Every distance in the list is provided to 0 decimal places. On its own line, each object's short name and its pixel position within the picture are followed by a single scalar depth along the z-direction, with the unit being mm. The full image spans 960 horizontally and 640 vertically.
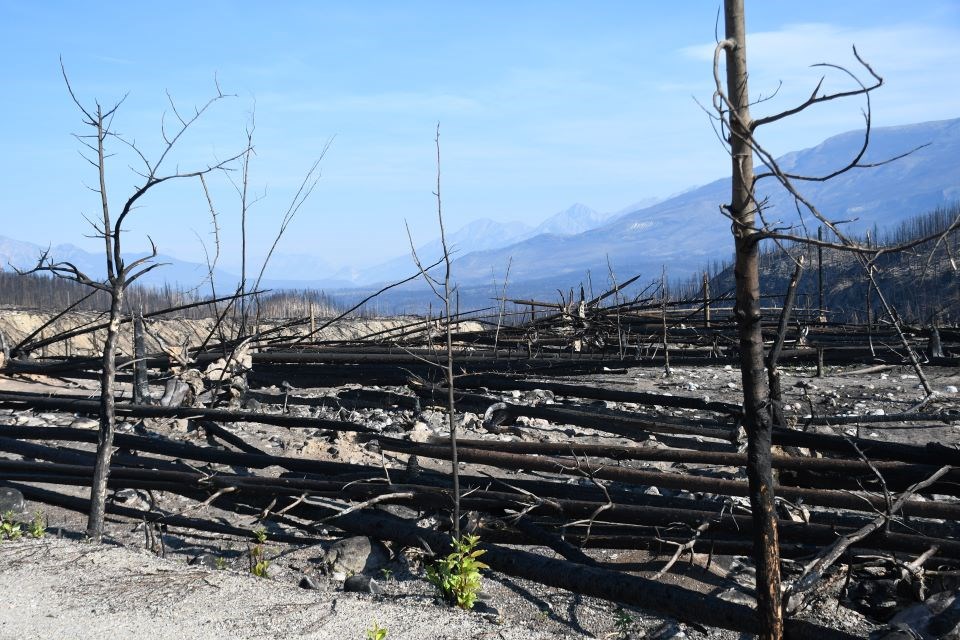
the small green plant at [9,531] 4828
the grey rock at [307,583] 4173
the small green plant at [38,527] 4859
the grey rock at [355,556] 4441
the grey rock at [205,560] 4648
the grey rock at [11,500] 5383
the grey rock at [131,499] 5734
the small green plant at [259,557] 4273
